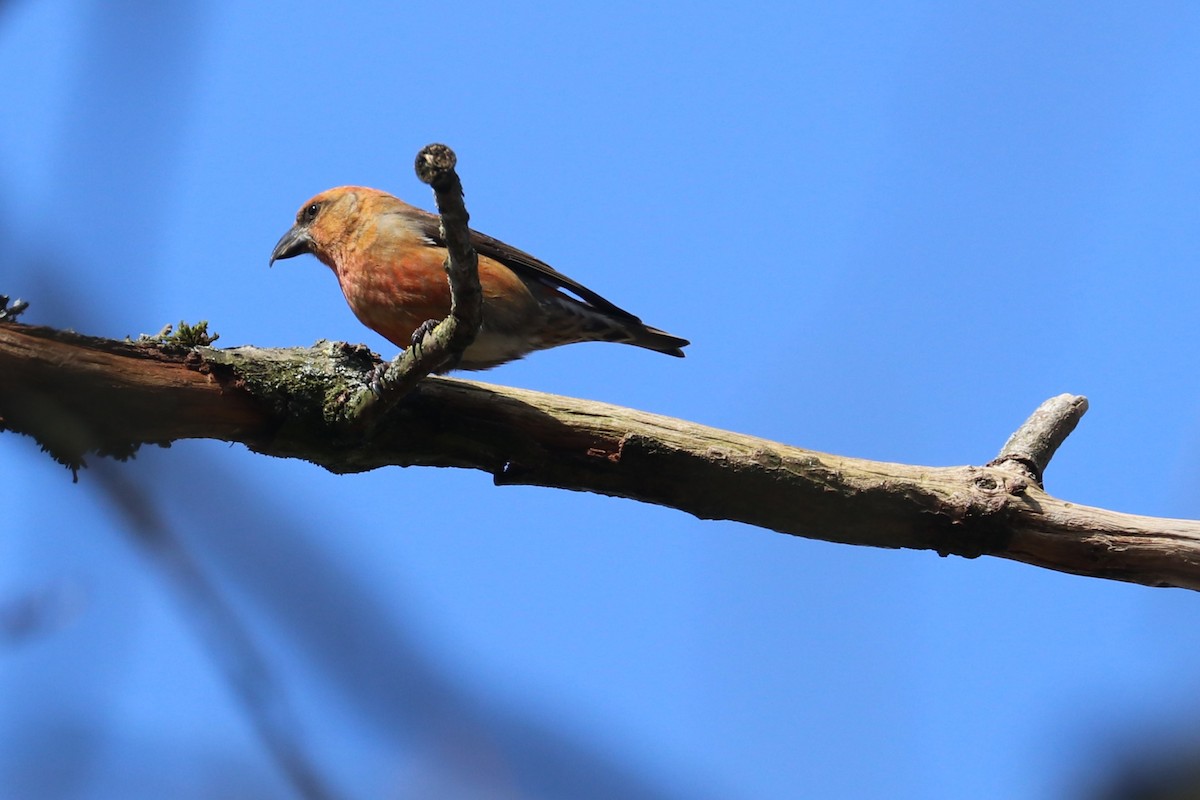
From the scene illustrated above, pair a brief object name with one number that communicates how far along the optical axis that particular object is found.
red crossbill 11.74
